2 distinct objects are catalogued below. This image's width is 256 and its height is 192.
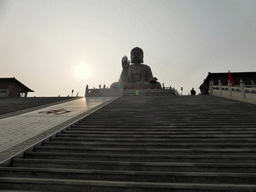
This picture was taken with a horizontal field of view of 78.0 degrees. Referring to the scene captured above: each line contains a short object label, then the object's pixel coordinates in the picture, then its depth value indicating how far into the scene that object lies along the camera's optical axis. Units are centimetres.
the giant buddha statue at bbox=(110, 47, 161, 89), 2606
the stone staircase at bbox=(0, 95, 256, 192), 244
